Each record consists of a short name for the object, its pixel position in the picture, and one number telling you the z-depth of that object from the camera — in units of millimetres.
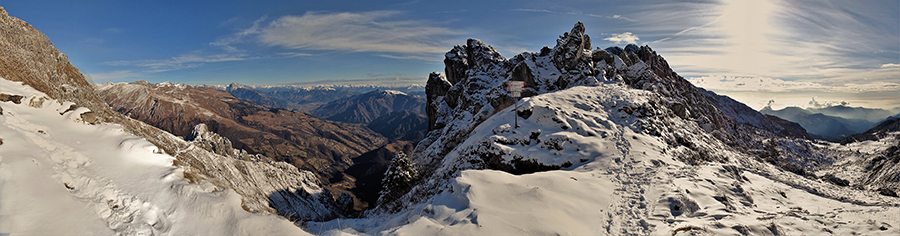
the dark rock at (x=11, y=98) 9359
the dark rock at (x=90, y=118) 10609
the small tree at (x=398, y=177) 30172
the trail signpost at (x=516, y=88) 23828
